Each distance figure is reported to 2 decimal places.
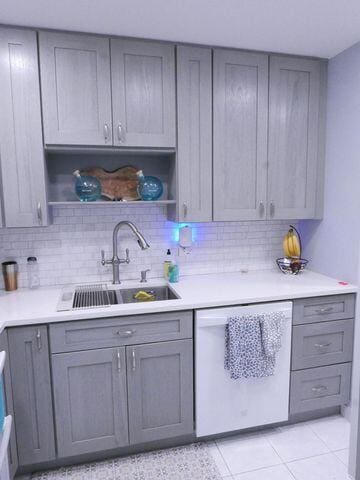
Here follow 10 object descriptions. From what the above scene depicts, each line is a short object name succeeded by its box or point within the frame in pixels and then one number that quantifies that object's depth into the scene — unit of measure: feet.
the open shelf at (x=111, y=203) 6.63
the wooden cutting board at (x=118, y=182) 7.44
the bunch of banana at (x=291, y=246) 8.48
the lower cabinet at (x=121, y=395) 5.82
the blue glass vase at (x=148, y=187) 7.25
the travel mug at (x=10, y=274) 6.95
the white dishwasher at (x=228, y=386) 6.29
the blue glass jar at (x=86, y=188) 6.93
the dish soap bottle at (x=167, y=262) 7.78
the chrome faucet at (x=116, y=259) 7.39
